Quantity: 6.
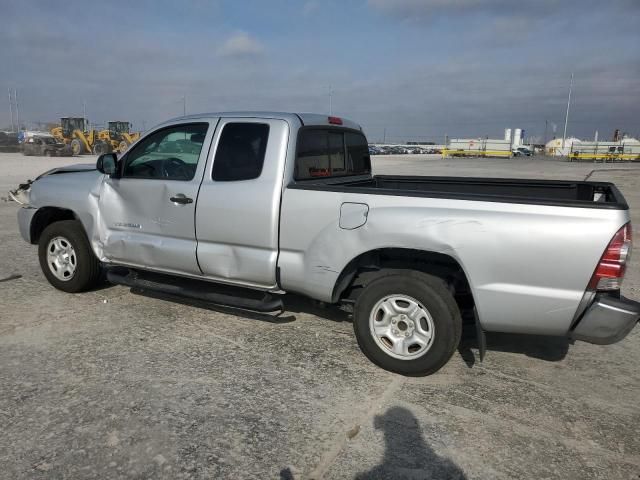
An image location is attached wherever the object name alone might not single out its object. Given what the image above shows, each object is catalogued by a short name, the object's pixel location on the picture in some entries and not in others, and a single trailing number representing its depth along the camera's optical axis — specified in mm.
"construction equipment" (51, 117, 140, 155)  37781
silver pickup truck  3086
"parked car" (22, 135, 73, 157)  37781
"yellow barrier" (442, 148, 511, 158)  64750
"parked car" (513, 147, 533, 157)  72625
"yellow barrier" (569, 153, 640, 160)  58938
